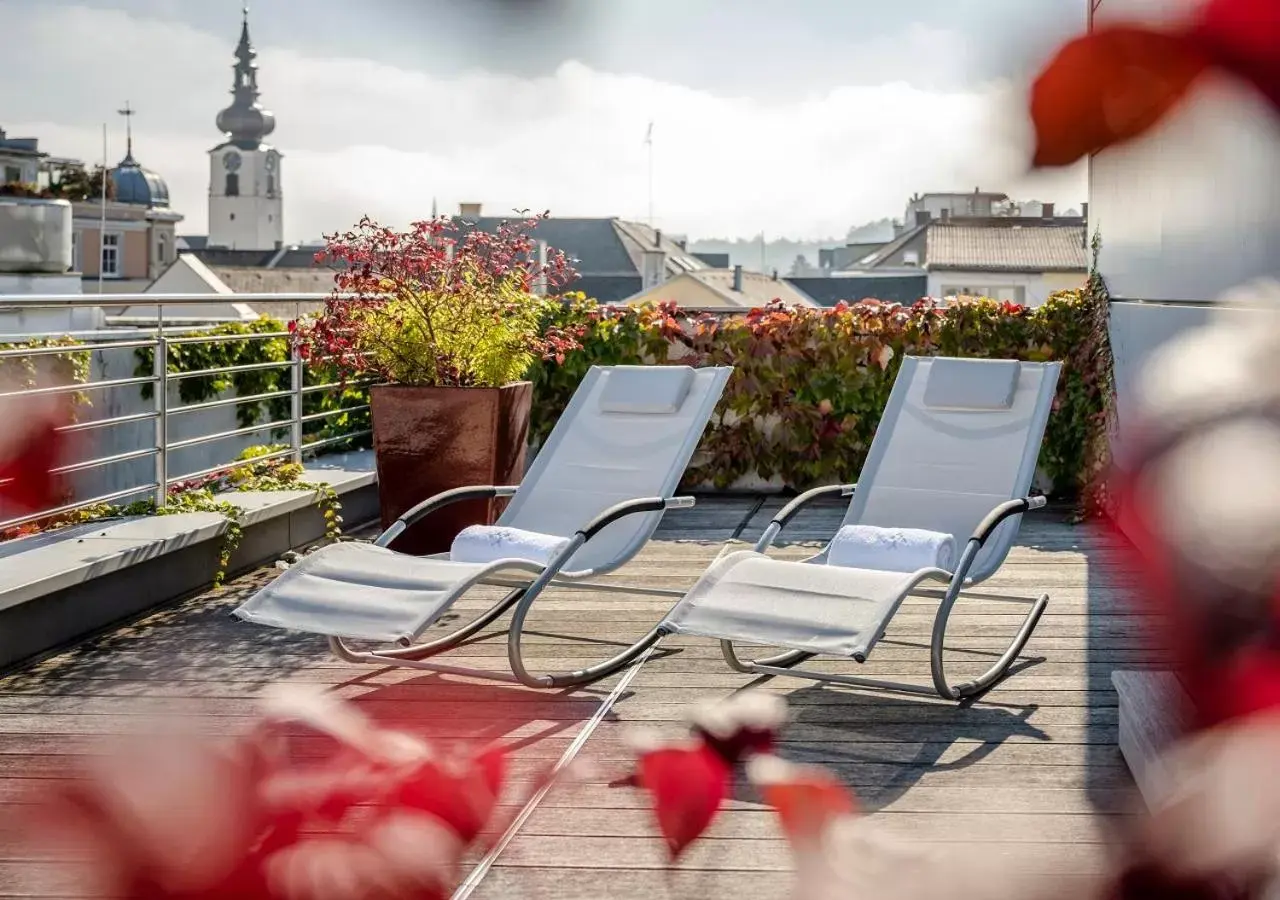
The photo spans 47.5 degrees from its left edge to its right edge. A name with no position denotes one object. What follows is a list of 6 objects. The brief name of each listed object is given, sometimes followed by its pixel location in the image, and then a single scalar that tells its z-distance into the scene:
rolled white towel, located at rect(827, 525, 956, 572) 3.90
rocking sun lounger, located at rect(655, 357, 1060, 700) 3.40
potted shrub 5.54
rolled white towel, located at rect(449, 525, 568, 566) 4.15
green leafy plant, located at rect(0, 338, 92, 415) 2.52
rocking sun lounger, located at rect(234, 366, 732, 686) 3.63
